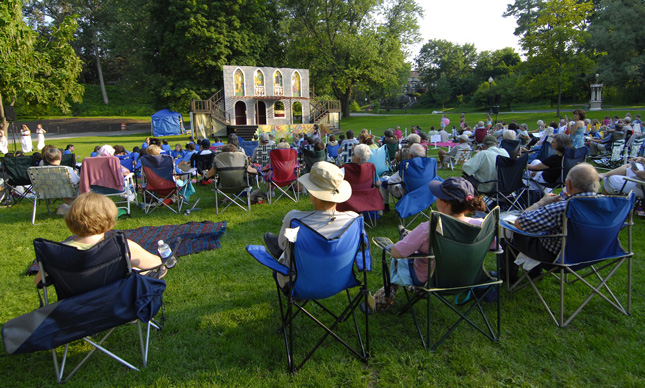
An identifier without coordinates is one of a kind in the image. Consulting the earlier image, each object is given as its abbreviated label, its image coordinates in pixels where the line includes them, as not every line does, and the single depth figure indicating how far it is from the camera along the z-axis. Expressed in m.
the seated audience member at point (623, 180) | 5.03
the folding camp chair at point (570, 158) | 5.90
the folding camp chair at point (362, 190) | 5.51
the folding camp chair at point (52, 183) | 6.34
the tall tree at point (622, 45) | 28.11
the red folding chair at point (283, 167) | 7.20
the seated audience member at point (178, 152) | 9.83
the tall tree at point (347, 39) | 35.56
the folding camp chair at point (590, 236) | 2.96
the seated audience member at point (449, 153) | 11.20
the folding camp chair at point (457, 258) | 2.66
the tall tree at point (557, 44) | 22.39
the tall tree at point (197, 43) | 27.70
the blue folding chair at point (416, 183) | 5.38
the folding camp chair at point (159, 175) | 6.50
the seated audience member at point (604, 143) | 11.40
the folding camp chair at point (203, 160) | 8.27
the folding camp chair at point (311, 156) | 7.91
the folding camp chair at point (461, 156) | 11.44
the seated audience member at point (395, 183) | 5.89
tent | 27.44
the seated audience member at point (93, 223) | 2.59
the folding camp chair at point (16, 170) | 6.99
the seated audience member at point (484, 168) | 5.81
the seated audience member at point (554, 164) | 6.05
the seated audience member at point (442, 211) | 2.86
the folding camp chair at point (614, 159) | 10.19
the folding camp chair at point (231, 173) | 6.50
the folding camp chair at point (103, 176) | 6.41
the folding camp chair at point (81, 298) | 2.37
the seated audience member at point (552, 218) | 3.15
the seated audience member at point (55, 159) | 6.55
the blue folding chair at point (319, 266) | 2.56
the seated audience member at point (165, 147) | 10.07
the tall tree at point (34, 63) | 18.53
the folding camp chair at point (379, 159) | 7.23
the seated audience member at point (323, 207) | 2.78
